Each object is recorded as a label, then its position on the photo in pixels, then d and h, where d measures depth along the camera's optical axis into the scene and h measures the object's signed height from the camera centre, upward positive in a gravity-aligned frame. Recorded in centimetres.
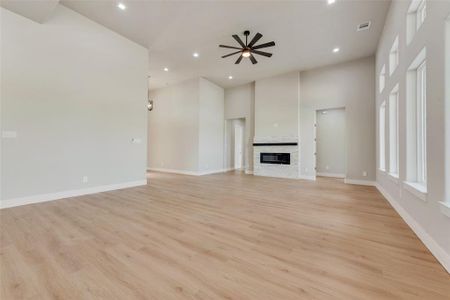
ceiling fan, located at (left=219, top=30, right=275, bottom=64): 438 +233
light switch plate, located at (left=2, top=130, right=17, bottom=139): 317 +26
